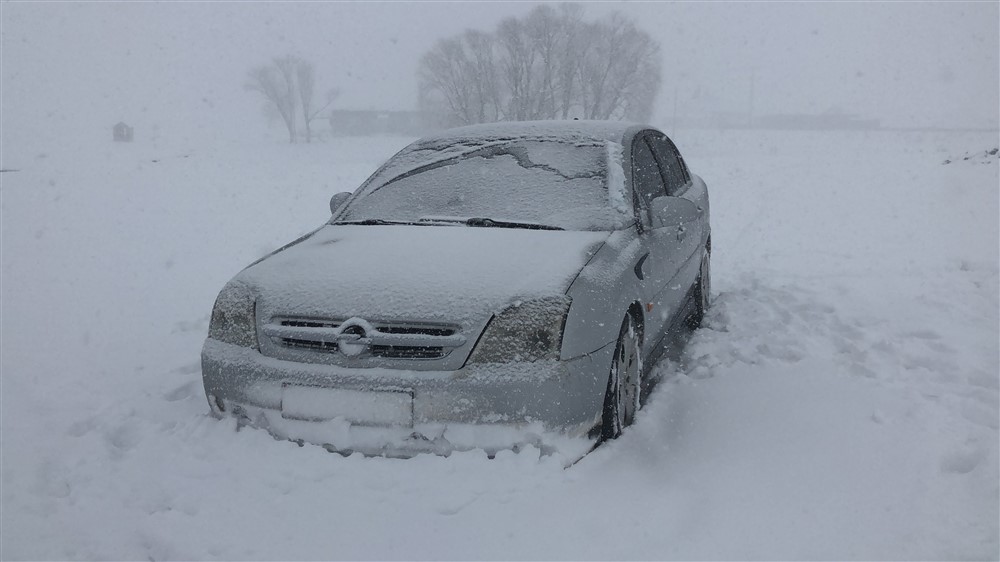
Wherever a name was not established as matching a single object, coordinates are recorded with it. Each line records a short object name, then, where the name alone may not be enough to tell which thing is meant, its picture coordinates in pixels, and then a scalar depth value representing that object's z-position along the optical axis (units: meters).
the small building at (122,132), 52.44
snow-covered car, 2.53
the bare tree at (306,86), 73.12
